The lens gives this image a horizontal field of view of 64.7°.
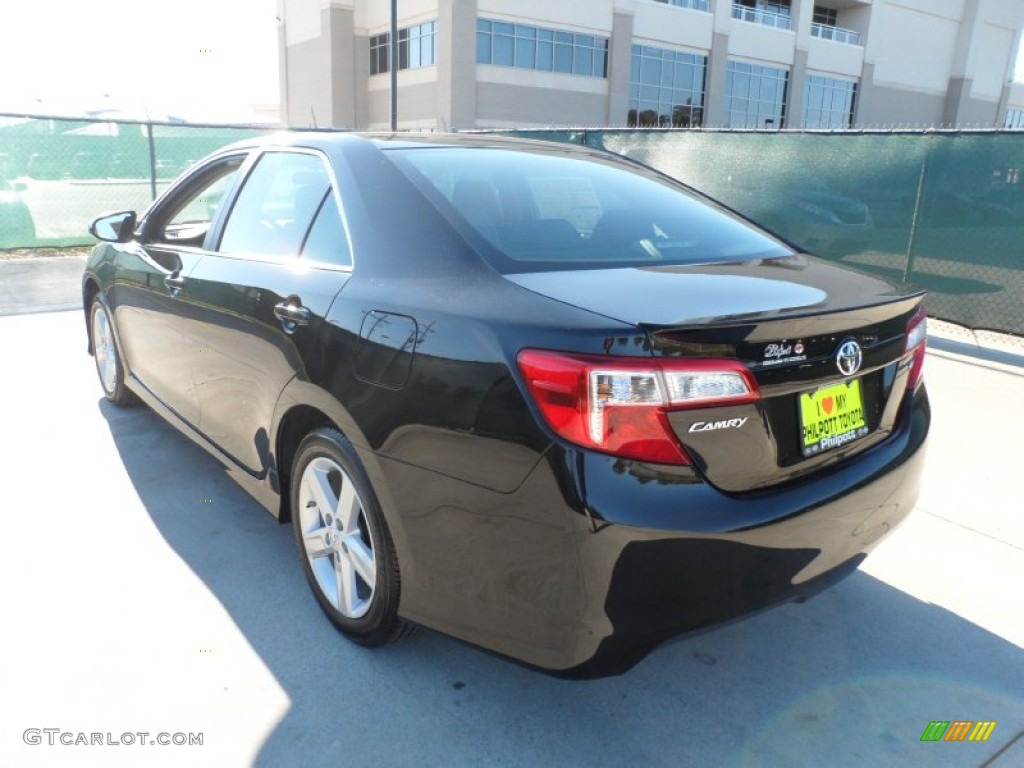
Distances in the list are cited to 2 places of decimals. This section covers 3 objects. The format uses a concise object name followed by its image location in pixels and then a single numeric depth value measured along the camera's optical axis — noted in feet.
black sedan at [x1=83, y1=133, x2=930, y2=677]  5.93
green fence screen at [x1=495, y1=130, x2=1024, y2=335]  23.56
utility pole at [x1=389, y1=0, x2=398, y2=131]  79.74
